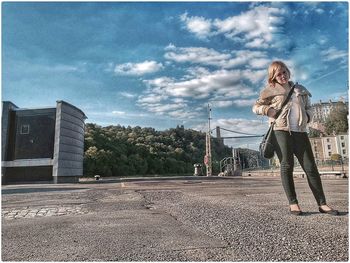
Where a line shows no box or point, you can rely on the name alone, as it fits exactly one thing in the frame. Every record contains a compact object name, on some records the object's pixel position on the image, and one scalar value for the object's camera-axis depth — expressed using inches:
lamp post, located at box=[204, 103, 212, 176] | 1161.0
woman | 104.3
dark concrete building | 1110.0
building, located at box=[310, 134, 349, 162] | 1675.7
